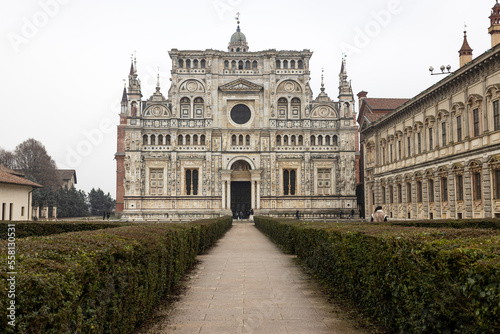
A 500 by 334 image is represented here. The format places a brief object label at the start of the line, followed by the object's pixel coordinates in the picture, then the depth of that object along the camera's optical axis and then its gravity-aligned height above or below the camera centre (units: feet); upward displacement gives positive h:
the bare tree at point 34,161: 249.75 +24.03
